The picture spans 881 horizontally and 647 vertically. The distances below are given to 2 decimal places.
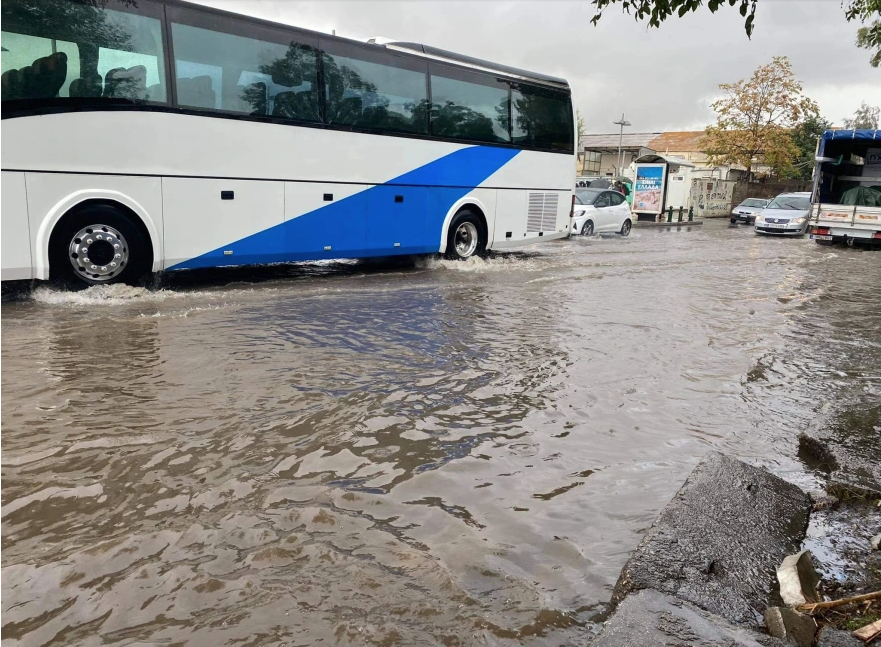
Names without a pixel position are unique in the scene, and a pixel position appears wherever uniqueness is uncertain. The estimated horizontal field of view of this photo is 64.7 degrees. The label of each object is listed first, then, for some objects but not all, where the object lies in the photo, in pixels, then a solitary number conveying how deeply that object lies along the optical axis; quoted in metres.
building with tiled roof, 50.44
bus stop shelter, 31.72
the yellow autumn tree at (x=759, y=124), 42.22
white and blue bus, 7.68
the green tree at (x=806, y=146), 50.79
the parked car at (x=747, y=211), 34.25
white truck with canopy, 20.70
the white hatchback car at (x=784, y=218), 26.11
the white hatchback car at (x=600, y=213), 22.27
